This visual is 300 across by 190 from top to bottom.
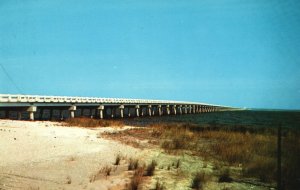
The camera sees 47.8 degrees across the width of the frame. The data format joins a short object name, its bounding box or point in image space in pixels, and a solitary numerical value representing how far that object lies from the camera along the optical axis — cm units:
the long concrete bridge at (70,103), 3129
